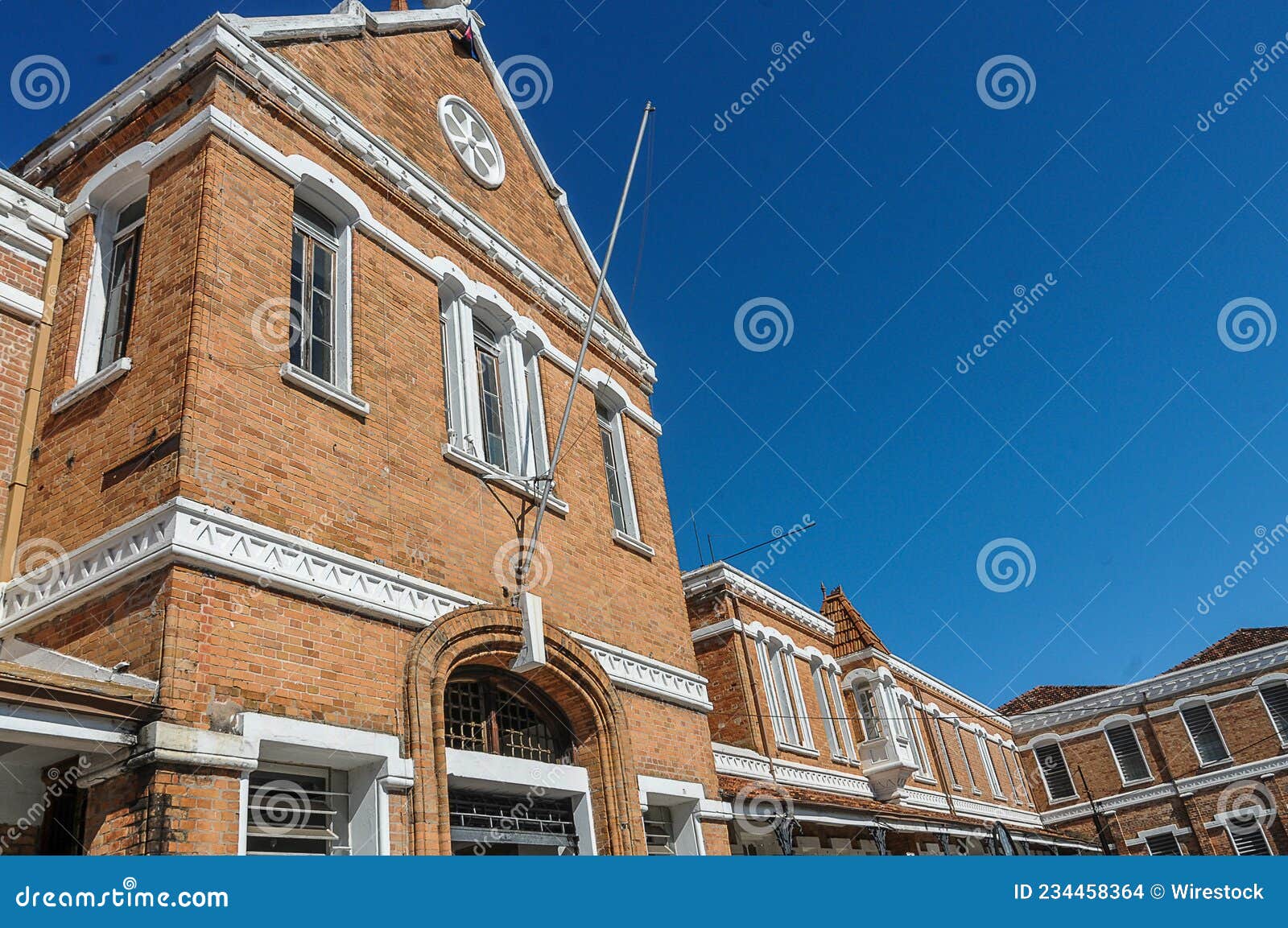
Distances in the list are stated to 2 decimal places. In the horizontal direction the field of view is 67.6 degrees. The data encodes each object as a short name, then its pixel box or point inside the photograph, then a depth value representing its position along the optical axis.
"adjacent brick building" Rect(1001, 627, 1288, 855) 36.47
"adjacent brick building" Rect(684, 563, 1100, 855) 16.28
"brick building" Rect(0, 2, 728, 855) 6.57
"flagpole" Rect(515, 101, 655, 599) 9.94
